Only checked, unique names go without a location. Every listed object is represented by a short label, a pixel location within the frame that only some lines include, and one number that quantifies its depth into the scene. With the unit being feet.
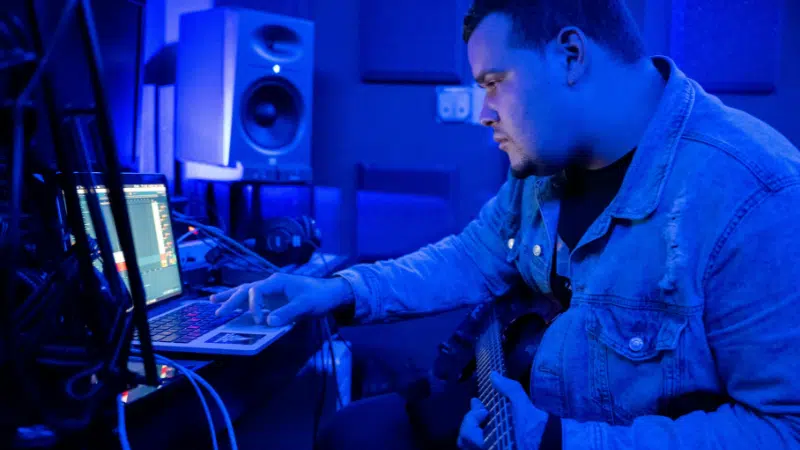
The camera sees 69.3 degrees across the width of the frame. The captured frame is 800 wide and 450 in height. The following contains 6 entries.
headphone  5.23
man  2.44
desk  2.60
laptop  3.01
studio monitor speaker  6.02
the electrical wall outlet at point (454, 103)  7.68
